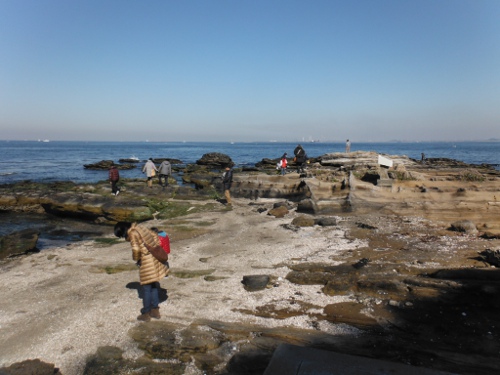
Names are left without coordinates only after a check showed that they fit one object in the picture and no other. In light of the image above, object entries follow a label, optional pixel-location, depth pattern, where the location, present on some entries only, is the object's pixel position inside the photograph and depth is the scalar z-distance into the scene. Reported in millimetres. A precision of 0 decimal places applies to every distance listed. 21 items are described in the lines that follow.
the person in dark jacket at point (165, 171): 25391
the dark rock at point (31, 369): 5664
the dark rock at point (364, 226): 13685
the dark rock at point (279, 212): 17066
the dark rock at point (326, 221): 14708
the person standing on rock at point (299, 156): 29188
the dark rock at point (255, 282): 8516
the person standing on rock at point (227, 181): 20203
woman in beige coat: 6629
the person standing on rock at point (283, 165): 28922
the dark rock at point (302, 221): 14859
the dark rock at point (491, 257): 8953
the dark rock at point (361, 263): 9389
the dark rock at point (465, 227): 12634
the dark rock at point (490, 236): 11773
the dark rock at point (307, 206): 17172
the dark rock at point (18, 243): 12987
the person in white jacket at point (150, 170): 25414
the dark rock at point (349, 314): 6759
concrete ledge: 4492
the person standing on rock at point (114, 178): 23172
